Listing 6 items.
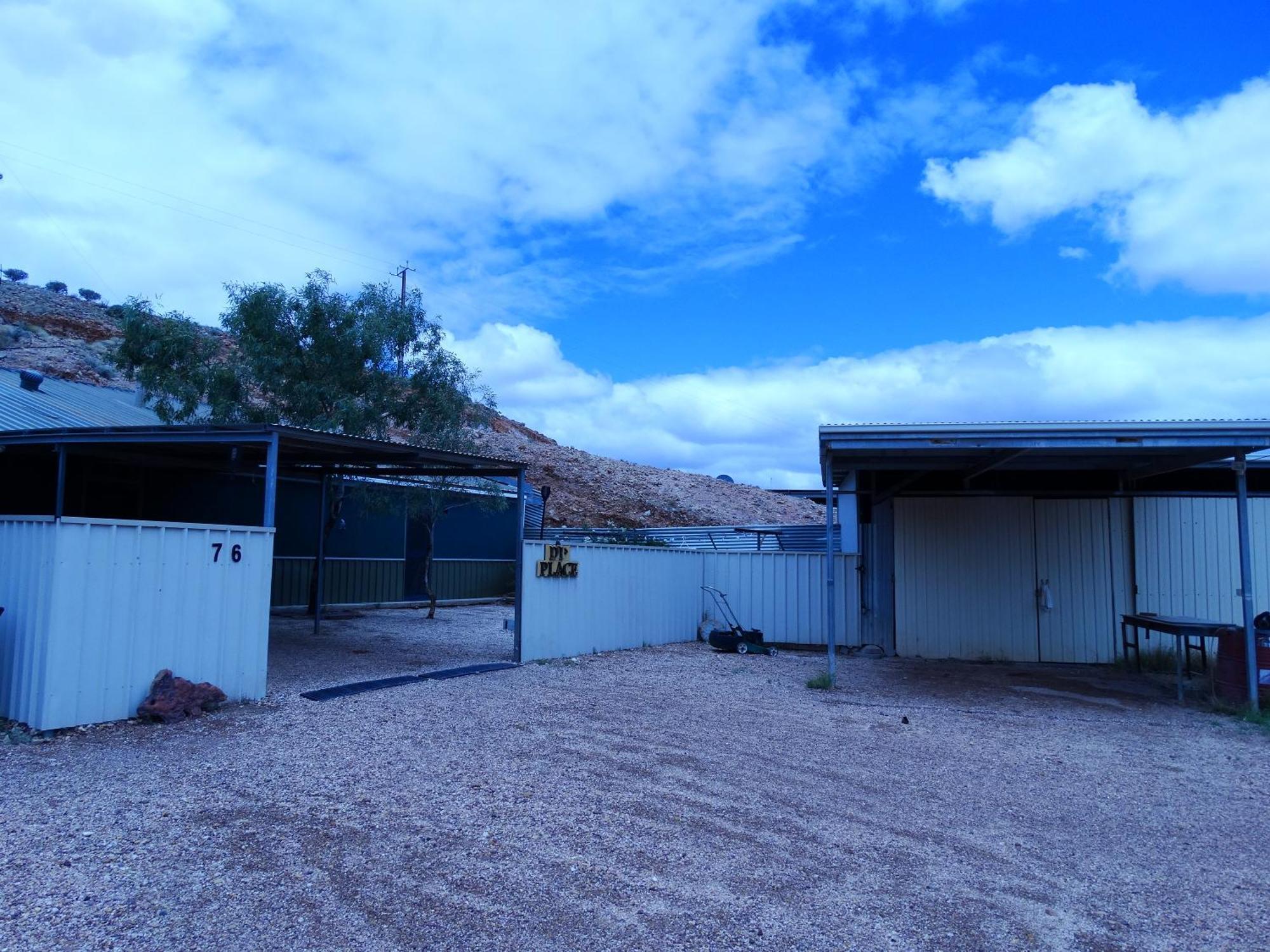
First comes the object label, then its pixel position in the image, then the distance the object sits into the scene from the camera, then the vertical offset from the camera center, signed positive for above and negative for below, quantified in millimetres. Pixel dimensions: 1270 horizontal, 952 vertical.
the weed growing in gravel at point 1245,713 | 9648 -1562
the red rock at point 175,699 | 7828 -1263
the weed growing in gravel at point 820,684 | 11445 -1495
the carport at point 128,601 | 7379 -424
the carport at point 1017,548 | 14211 +244
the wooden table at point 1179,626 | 10805 -727
